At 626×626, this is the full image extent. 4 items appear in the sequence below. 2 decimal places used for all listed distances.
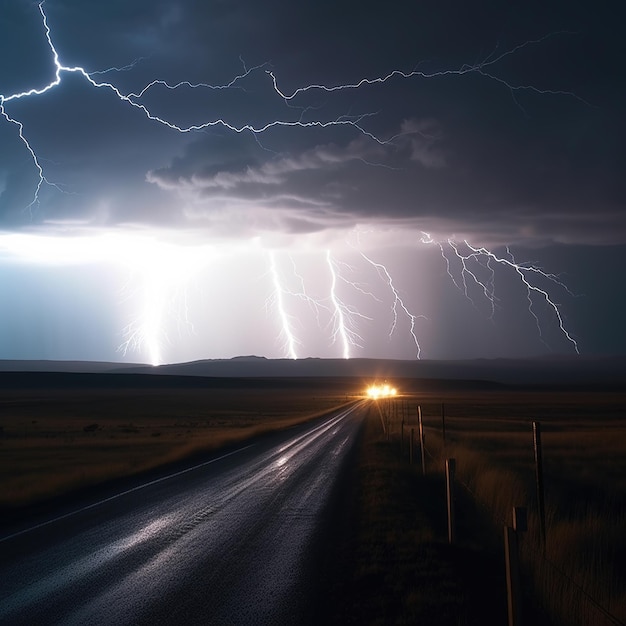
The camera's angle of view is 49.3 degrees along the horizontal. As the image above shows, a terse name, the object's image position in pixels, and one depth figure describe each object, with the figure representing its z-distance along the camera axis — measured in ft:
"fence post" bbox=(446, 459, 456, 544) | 32.70
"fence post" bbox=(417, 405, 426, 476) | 58.87
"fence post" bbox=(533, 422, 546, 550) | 30.73
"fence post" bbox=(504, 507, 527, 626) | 18.31
